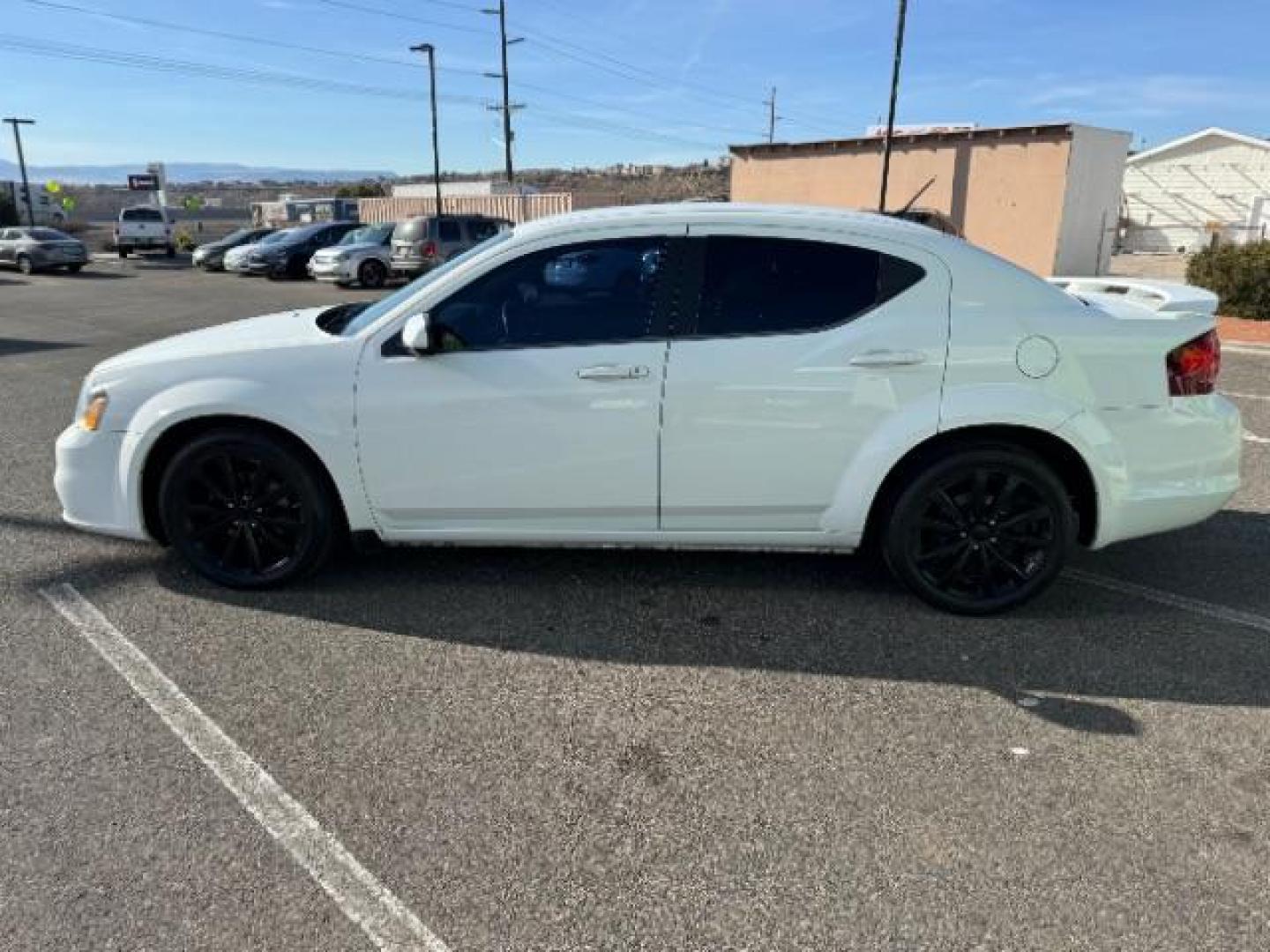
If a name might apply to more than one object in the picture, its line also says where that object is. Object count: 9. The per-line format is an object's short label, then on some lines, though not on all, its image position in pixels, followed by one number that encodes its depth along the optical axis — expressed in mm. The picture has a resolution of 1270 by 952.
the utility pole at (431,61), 38594
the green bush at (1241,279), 12789
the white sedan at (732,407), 3592
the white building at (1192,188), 36156
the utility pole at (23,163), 44281
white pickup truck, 34250
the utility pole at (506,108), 40688
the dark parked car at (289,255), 24531
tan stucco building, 21203
